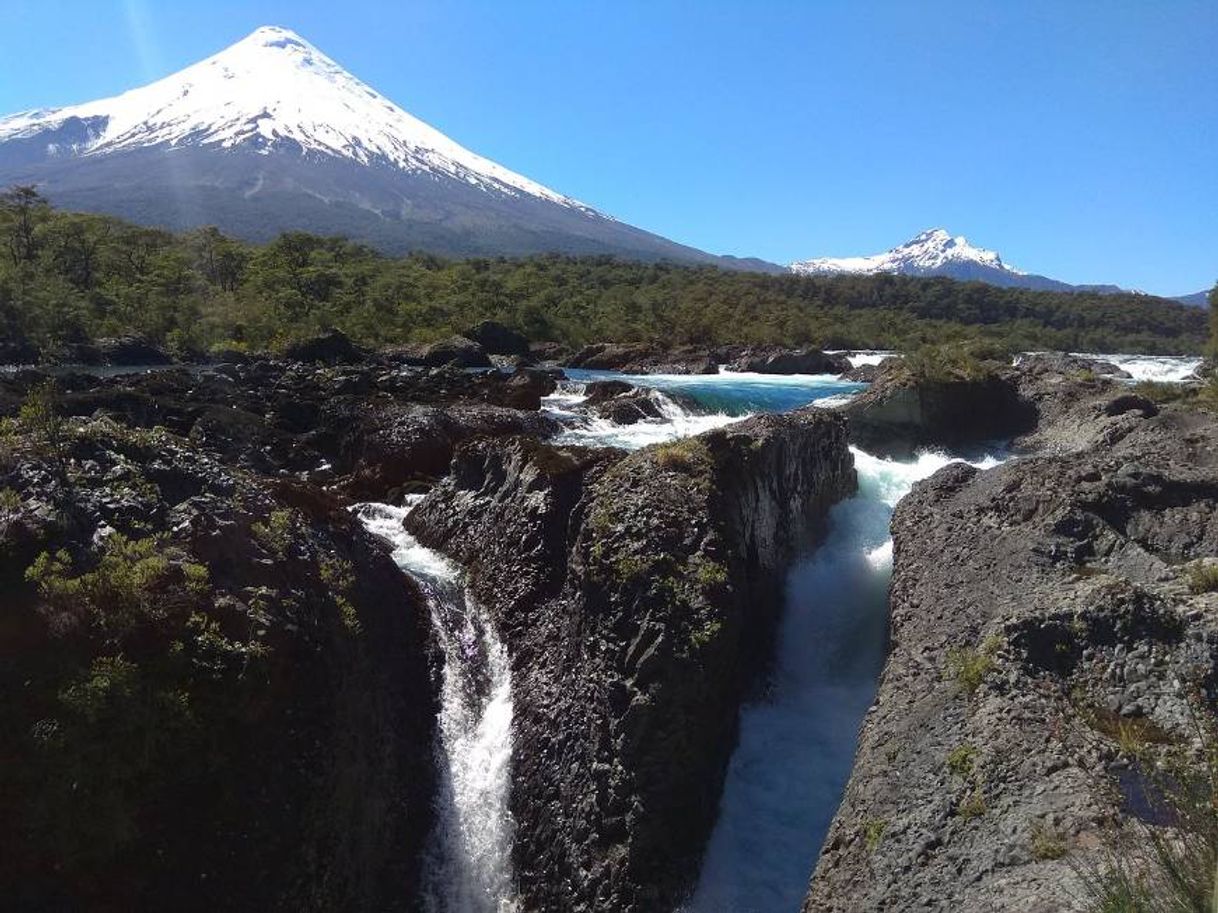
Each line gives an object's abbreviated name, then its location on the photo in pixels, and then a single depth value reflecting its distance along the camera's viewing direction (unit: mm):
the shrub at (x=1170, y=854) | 3291
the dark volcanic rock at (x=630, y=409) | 24547
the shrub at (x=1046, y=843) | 4953
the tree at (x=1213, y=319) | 42612
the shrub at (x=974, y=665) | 6977
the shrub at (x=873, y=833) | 6098
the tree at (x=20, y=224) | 54344
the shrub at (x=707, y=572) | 8969
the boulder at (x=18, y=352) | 36094
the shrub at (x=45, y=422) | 7707
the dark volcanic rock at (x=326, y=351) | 38188
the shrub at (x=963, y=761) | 6082
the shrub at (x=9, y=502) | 6793
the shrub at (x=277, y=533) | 8211
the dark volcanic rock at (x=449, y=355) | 39531
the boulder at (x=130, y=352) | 38594
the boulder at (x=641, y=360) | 48219
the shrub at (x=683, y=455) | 10719
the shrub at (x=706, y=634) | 8391
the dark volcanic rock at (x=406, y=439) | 16000
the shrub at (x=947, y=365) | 22656
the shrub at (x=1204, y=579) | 6885
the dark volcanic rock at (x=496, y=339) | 49062
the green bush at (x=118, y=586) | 6254
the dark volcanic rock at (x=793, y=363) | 50062
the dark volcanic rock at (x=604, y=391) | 27438
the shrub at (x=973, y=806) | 5703
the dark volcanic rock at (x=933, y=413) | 21781
